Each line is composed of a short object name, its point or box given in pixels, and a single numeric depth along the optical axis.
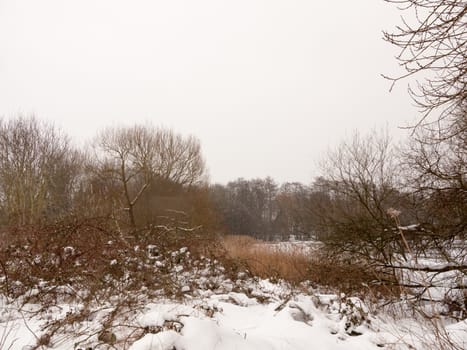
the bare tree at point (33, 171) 13.25
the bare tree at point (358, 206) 6.77
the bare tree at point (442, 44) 2.52
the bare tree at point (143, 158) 15.66
